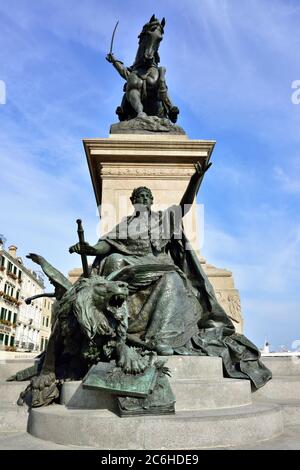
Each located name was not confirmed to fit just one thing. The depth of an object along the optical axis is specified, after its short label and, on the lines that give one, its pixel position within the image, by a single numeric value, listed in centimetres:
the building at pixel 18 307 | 5088
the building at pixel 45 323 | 6756
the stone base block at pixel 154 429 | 319
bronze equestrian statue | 1030
